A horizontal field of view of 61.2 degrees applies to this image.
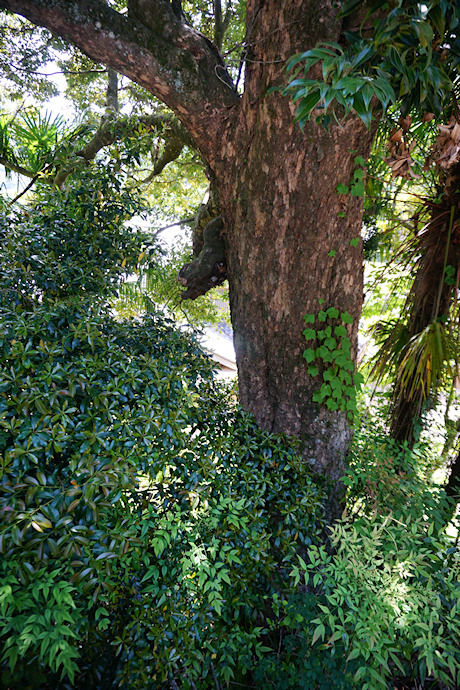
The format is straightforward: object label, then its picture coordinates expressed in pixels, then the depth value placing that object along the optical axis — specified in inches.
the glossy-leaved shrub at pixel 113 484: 43.5
